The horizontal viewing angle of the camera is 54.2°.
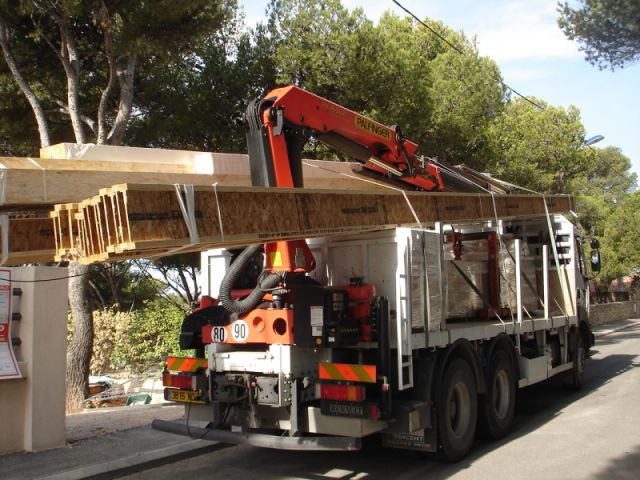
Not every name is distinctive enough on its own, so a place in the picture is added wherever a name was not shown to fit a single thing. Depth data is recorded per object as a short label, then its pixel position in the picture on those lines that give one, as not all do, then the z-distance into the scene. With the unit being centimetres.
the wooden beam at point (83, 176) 455
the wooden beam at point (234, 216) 412
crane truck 559
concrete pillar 690
